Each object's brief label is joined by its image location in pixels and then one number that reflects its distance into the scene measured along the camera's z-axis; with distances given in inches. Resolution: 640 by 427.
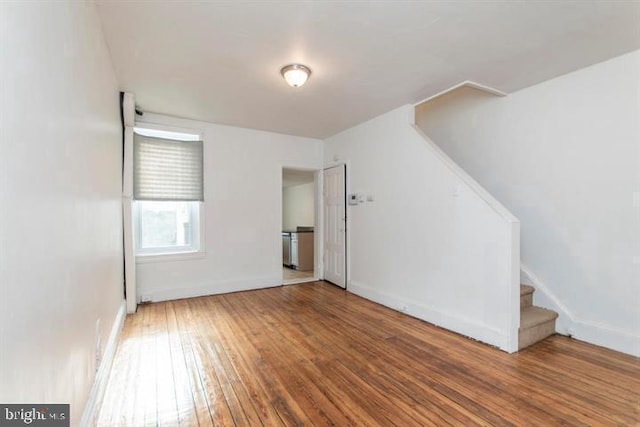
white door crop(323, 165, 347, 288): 185.8
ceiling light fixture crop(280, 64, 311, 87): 103.7
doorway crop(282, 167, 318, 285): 227.0
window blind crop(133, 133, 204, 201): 150.8
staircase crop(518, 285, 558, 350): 103.8
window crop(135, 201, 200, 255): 156.0
